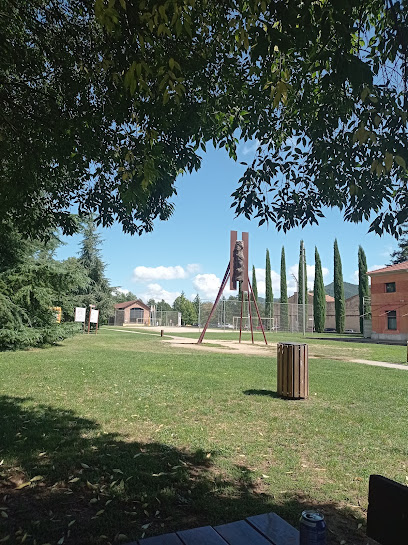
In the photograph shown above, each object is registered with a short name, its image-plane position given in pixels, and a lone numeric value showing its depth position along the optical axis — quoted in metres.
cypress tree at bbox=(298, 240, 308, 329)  41.40
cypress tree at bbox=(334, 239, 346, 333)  45.91
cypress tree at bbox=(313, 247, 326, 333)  47.62
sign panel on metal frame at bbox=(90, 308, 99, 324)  26.35
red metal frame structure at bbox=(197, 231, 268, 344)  20.70
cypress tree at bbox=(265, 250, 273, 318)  58.44
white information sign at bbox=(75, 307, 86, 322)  20.44
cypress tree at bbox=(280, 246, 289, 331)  56.41
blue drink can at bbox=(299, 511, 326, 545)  1.50
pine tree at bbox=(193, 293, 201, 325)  76.09
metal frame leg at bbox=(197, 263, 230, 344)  20.57
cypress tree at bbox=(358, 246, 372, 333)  42.77
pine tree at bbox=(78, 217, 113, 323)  36.28
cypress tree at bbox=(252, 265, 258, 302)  60.41
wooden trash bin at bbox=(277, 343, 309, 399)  7.05
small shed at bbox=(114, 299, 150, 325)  72.53
